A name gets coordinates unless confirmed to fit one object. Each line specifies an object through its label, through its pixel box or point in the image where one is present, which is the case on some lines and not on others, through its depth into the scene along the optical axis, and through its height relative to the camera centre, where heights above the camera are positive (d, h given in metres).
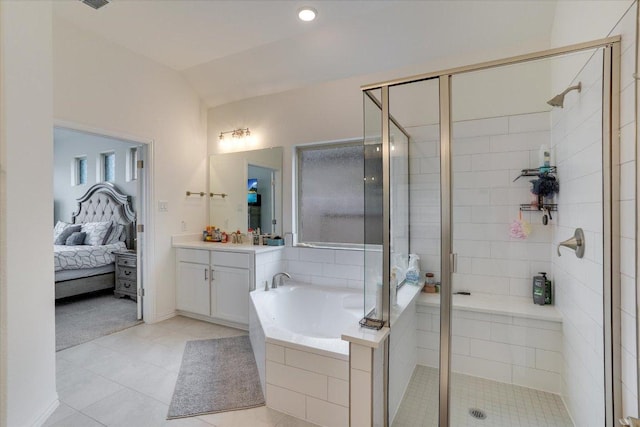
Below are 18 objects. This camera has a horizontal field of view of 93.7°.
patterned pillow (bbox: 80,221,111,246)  4.75 -0.32
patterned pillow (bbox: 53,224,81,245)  5.09 -0.37
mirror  3.41 +0.27
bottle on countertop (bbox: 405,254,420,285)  2.18 -0.44
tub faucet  2.97 -0.68
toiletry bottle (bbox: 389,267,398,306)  1.78 -0.47
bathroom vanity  3.00 -0.68
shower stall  1.45 -0.18
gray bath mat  1.90 -1.21
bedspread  3.88 -0.59
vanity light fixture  3.58 +0.96
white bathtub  2.63 -0.87
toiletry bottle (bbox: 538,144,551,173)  2.13 +0.38
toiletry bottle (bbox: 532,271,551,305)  2.13 -0.56
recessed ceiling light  2.42 +1.63
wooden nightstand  4.09 -0.87
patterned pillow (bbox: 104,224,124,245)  4.79 -0.35
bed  3.93 -0.45
